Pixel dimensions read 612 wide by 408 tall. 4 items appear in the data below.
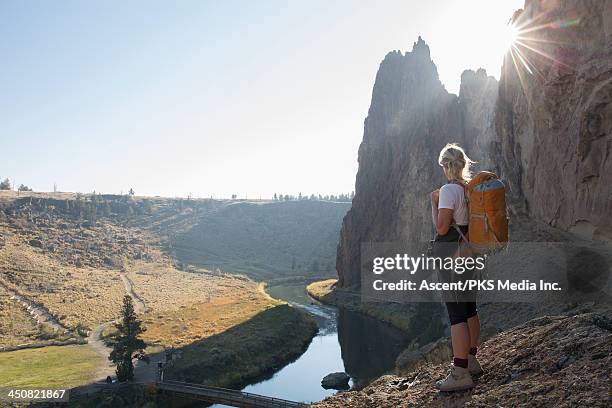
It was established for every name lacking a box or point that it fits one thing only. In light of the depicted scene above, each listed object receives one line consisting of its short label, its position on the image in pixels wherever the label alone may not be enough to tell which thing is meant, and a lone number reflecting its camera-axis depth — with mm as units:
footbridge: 31875
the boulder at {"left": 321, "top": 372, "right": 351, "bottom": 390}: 39750
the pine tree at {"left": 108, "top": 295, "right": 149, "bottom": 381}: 37781
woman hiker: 6688
